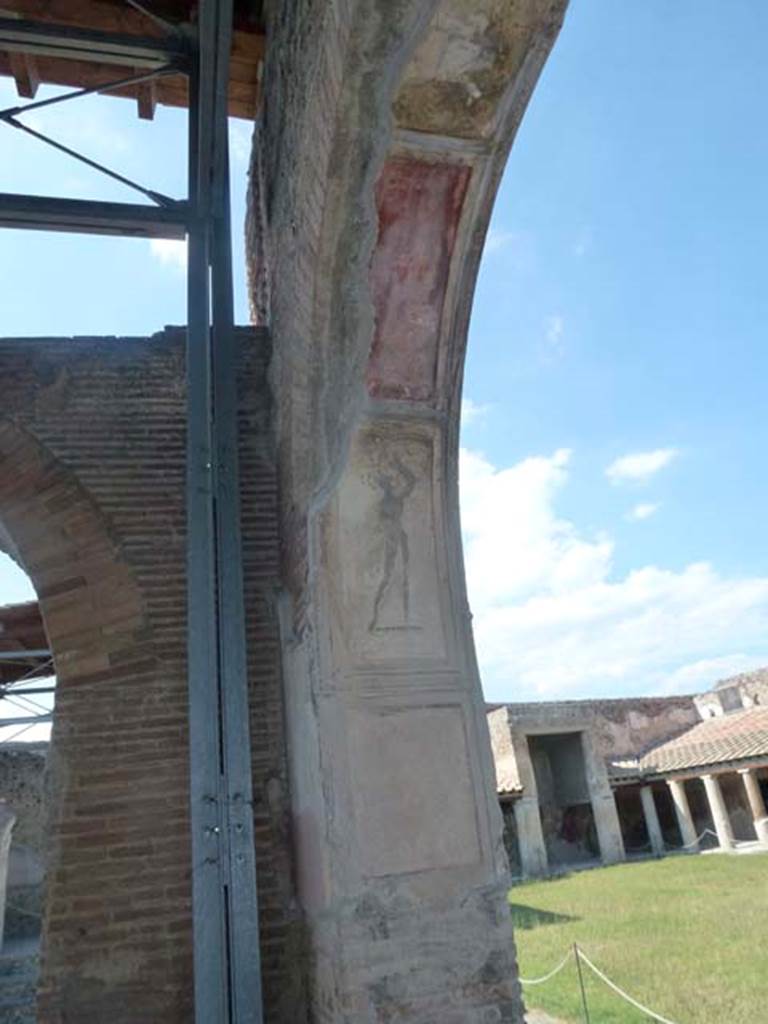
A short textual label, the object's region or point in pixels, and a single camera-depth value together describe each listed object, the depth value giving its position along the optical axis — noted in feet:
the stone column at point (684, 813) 67.87
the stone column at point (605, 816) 63.82
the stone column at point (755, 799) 59.88
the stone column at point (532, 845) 59.77
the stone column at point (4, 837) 32.76
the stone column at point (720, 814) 62.49
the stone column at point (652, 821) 67.36
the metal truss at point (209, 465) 8.94
